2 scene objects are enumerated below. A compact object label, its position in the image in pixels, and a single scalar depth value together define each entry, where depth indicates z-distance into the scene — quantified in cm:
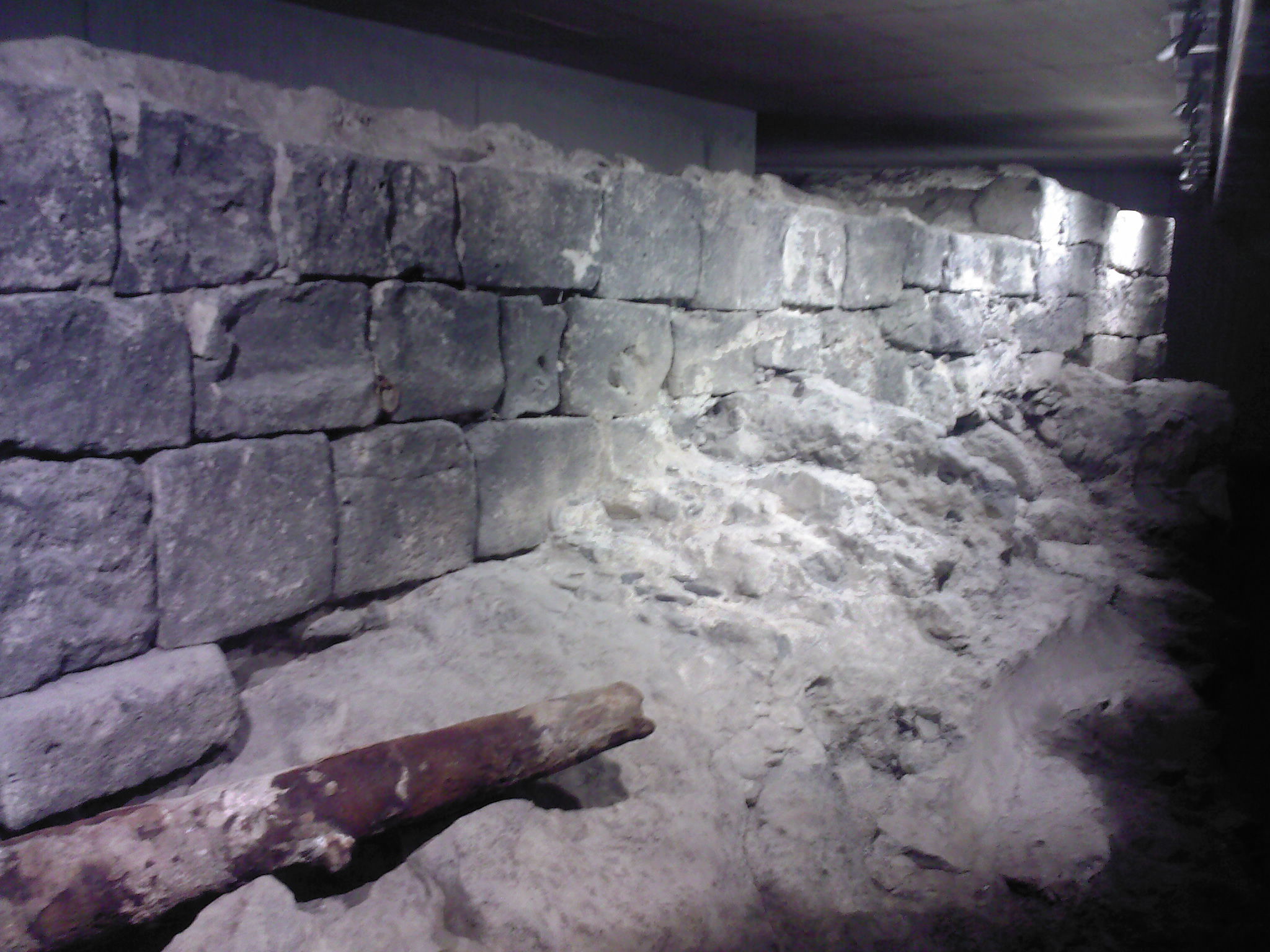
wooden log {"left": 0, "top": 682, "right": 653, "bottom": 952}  180
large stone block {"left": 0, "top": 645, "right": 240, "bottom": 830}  216
